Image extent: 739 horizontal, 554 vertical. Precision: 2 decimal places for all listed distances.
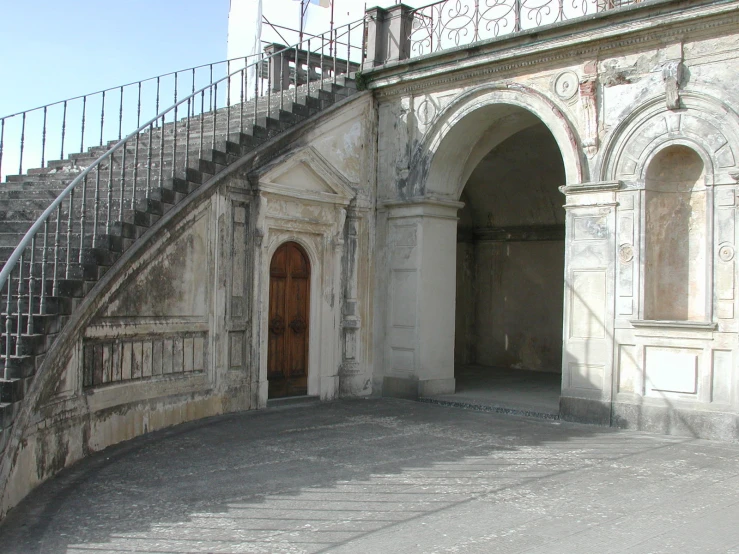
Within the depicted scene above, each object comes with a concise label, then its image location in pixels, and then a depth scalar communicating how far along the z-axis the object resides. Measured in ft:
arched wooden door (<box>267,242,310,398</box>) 37.78
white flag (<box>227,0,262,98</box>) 63.98
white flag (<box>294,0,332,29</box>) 64.75
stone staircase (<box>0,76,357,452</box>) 22.38
